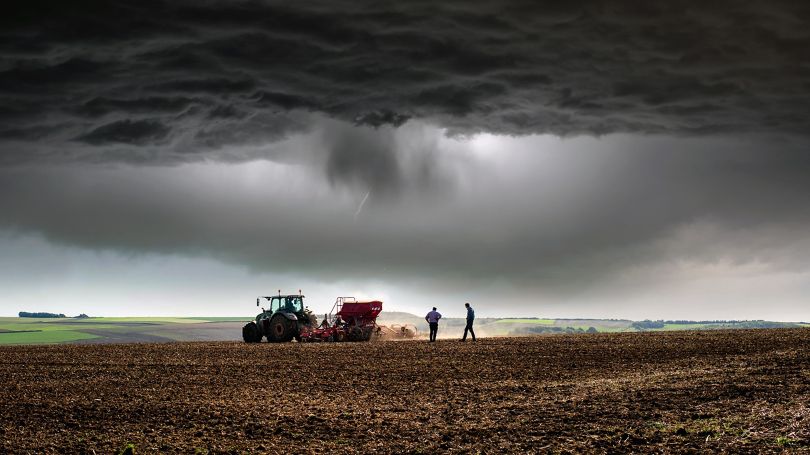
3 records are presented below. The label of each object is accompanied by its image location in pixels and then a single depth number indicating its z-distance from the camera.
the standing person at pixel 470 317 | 45.03
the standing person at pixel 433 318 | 45.41
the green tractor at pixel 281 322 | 49.16
